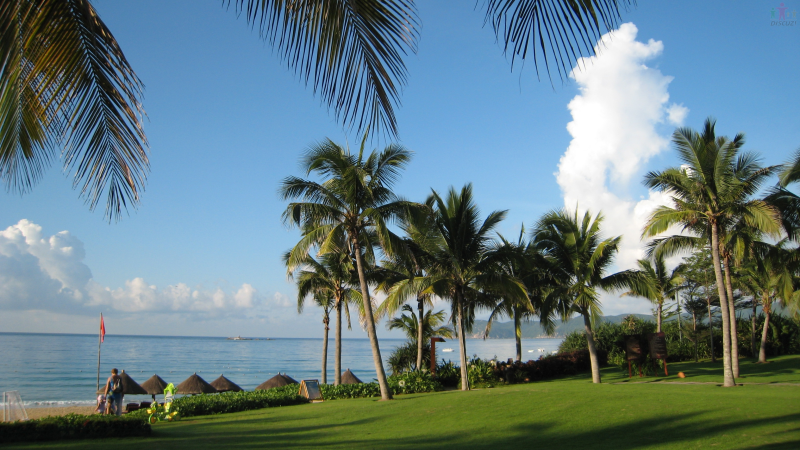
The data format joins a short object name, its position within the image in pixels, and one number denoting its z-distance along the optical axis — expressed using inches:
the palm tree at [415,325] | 1133.7
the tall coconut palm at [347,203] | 698.2
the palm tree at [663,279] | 1314.5
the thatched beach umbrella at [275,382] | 973.2
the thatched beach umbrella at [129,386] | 873.5
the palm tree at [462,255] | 785.6
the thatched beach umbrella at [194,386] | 894.6
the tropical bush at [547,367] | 904.3
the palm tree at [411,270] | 748.8
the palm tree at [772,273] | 876.6
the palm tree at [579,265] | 815.1
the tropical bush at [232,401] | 631.2
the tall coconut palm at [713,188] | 698.2
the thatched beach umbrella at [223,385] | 957.8
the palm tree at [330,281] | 978.4
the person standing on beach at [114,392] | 566.3
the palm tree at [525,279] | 838.5
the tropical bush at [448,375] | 883.4
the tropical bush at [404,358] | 1181.1
